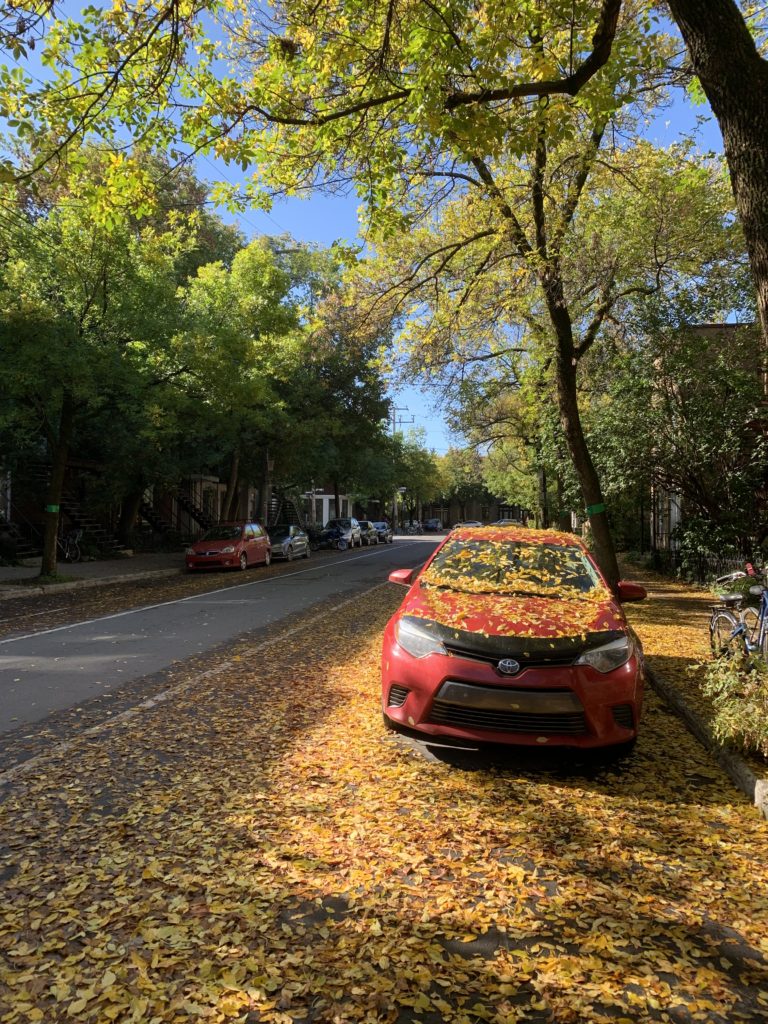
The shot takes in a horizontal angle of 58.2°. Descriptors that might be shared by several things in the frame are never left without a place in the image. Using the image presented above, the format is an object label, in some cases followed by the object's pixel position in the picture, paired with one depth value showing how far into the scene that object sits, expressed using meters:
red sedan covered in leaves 4.40
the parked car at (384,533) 45.47
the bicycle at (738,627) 6.44
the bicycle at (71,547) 21.84
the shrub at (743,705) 4.55
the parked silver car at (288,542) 26.22
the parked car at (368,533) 41.28
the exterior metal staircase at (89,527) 24.48
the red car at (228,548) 21.08
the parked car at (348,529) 36.88
